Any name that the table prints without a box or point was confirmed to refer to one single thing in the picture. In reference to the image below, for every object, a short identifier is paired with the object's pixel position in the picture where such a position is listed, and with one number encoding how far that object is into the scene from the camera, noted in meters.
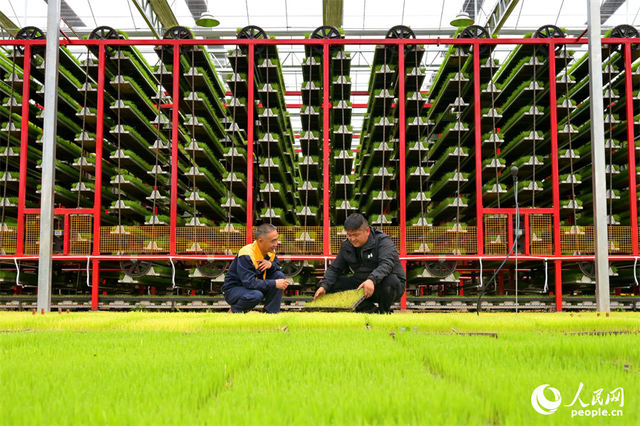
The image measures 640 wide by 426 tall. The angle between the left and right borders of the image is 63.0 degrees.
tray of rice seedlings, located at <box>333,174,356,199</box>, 11.16
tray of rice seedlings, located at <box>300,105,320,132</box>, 11.16
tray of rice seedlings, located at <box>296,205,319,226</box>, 10.90
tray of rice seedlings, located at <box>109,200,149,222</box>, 10.72
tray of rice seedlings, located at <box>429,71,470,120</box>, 11.41
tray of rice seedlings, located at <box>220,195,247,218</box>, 10.84
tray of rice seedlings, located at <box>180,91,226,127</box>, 11.23
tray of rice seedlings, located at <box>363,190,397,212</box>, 11.09
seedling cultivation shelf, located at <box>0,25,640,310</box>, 10.44
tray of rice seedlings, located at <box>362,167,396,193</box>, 11.12
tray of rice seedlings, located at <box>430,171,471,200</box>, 10.77
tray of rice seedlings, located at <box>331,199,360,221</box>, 11.05
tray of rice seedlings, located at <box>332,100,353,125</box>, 11.21
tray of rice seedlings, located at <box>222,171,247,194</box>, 11.00
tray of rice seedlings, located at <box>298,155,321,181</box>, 11.12
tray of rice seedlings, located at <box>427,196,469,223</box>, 10.73
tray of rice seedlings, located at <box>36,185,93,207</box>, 10.94
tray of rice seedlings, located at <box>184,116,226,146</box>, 11.17
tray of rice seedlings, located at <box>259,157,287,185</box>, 11.16
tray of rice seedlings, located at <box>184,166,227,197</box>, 10.97
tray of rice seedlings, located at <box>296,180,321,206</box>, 11.19
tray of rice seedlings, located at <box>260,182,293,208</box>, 11.11
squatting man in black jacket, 6.59
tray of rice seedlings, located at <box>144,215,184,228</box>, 10.50
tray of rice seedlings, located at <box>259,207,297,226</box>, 10.95
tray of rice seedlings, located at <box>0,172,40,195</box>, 10.77
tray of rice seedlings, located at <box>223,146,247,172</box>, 11.05
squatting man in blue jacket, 6.38
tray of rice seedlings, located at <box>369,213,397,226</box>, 10.84
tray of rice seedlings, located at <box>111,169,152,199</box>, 10.80
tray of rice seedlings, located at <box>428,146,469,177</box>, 10.99
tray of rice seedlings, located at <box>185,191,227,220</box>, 10.96
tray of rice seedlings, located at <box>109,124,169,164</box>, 11.02
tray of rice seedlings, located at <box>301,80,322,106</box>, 11.36
